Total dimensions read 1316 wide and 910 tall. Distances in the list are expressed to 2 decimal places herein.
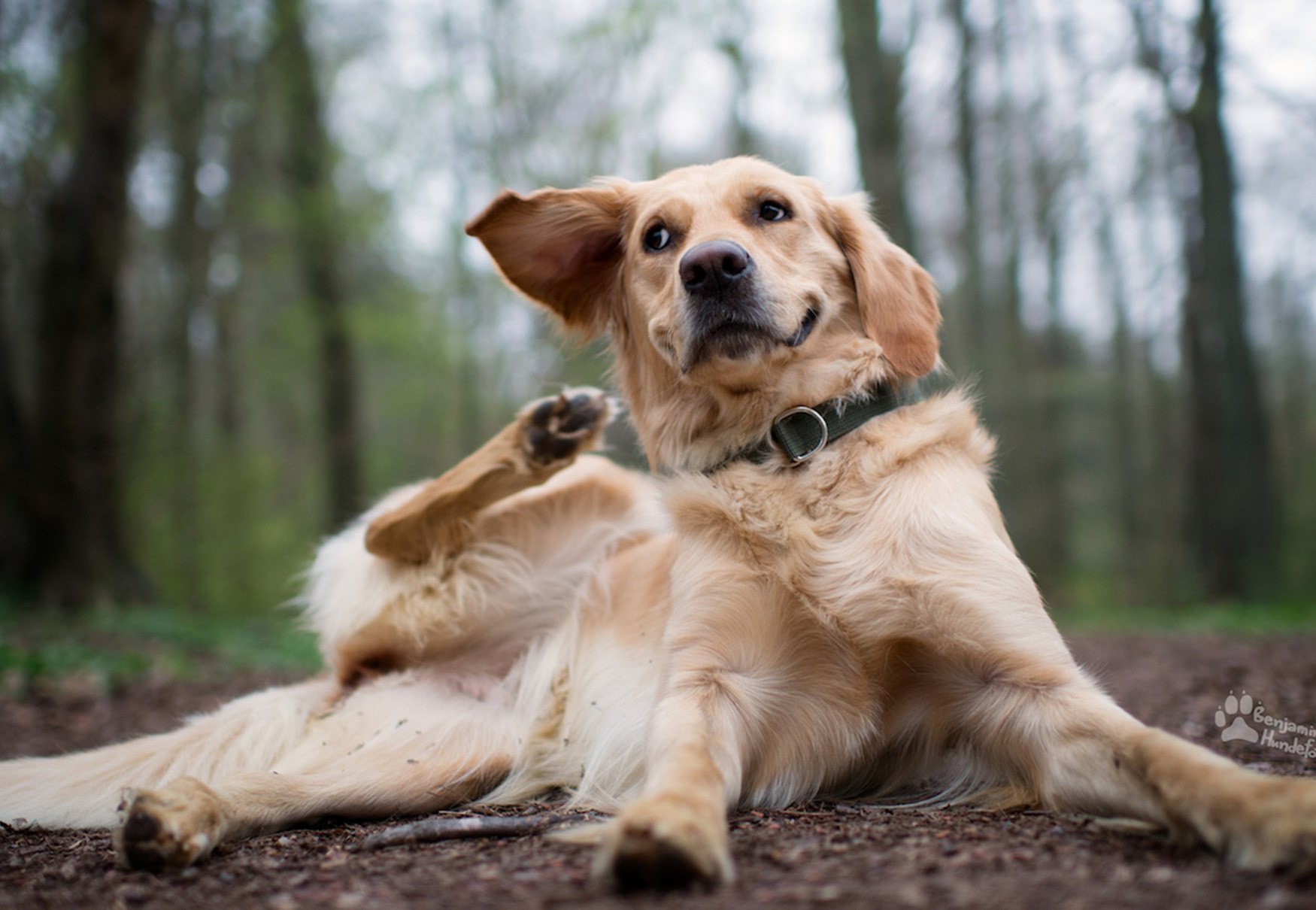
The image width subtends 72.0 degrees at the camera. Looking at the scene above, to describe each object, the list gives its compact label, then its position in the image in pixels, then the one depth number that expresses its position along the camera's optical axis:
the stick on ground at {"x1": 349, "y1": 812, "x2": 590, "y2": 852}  2.09
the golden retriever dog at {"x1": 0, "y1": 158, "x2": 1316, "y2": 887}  1.96
